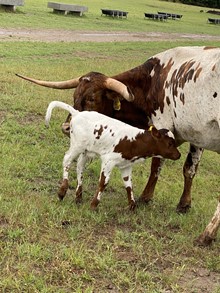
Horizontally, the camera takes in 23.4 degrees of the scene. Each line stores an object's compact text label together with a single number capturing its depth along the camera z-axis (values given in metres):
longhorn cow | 5.77
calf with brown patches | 5.88
